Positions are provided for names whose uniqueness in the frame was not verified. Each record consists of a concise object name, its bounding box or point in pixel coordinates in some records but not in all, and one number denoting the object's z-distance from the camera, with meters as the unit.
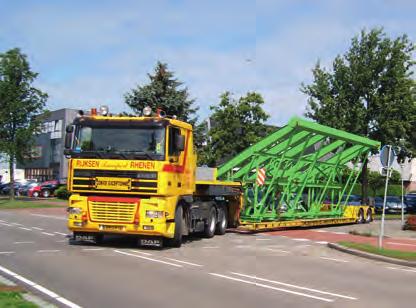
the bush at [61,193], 47.09
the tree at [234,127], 38.03
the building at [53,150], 76.75
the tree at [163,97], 36.22
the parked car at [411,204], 45.16
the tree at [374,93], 34.00
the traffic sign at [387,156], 16.27
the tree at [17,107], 38.78
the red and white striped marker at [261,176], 21.27
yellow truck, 14.25
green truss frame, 21.70
